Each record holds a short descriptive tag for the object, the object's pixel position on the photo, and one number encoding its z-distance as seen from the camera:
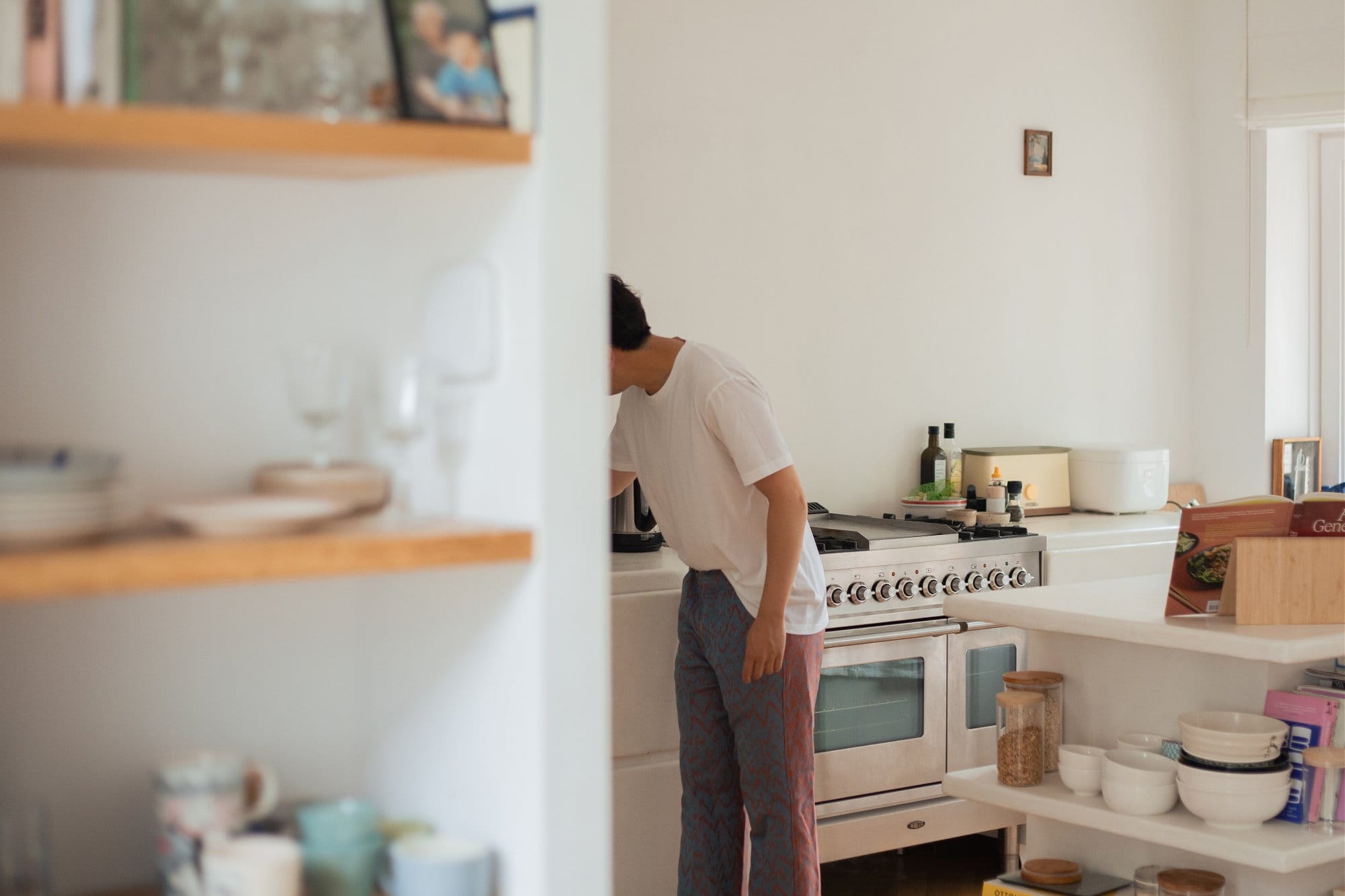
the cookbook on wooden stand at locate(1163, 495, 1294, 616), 2.47
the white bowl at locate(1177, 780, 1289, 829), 2.36
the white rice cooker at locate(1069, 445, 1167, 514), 4.59
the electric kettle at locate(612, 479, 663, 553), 3.51
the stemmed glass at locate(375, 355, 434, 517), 1.31
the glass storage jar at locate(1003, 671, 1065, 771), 2.75
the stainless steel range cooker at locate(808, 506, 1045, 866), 3.48
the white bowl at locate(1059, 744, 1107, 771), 2.60
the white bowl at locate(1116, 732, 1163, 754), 2.63
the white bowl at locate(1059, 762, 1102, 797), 2.60
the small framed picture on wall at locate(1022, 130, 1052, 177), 4.75
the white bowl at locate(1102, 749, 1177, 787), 2.47
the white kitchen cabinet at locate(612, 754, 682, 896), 3.21
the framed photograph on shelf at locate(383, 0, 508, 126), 1.28
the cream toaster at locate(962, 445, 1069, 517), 4.39
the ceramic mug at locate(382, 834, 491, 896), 1.32
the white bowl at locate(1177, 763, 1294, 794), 2.36
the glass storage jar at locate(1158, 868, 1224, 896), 2.45
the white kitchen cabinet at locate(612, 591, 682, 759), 3.19
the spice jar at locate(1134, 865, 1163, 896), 2.52
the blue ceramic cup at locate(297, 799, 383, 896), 1.35
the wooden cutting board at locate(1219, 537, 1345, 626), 2.43
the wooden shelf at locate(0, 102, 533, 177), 1.12
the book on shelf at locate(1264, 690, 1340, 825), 2.40
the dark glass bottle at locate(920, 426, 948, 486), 4.33
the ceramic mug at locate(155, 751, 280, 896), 1.32
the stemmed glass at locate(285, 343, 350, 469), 1.32
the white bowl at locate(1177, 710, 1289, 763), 2.36
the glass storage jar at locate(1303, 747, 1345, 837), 2.36
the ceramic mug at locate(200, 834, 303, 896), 1.25
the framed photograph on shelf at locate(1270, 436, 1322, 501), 5.06
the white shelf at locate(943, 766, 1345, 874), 2.28
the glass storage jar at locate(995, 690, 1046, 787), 2.67
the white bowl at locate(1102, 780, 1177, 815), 2.46
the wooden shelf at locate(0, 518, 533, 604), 1.09
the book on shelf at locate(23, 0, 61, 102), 1.21
